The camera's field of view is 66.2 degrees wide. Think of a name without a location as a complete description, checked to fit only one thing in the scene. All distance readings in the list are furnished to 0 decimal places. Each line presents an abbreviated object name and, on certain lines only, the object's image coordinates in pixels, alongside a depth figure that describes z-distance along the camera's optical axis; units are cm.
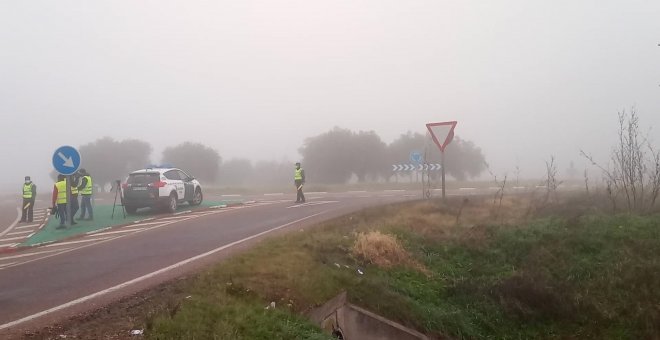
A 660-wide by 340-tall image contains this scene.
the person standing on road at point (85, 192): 1705
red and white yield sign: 1460
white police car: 1738
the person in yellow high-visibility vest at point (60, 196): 1602
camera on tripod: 1720
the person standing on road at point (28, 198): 1941
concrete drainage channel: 733
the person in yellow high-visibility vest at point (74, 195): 1644
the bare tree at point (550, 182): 1724
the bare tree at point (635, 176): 1407
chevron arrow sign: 3684
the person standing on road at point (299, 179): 2145
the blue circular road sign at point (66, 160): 1343
